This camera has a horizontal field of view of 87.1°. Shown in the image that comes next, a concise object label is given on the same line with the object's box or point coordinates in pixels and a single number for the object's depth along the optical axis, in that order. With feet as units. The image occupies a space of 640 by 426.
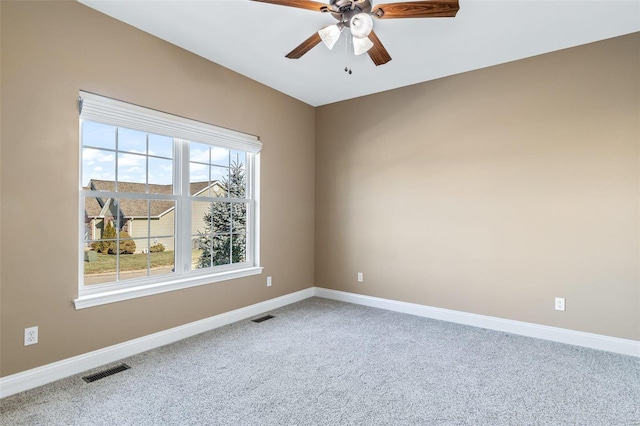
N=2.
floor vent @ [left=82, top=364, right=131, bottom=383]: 7.94
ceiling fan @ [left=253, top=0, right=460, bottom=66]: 6.76
